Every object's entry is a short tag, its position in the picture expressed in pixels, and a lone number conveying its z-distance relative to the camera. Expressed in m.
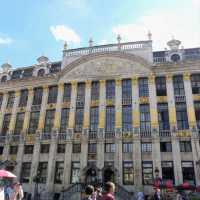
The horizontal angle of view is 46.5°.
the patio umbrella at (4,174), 12.74
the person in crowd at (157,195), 12.68
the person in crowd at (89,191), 7.21
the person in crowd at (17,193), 9.88
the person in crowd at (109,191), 5.63
